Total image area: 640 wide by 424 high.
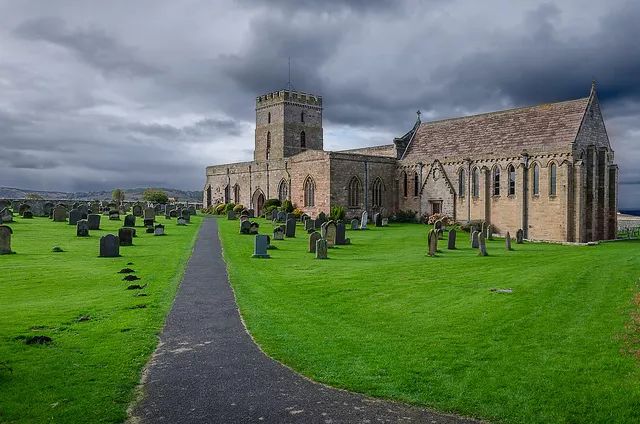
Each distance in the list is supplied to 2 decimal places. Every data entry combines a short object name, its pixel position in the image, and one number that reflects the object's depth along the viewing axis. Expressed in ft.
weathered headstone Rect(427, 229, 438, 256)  84.89
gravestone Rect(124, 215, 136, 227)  122.72
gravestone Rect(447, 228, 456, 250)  95.25
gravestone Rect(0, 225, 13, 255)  76.43
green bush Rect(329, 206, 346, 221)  152.25
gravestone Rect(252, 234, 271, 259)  80.07
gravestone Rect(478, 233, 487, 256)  84.23
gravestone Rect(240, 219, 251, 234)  118.52
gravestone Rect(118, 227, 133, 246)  91.51
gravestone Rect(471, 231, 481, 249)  98.48
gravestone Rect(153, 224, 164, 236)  111.92
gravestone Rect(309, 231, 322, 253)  85.20
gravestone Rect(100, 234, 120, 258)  77.10
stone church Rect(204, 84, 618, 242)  127.34
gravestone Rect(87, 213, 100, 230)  117.46
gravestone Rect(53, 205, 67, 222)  135.13
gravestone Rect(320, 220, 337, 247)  96.73
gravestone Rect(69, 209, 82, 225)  126.93
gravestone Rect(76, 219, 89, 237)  104.36
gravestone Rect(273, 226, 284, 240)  105.50
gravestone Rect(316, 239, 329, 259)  78.79
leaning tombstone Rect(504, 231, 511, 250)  96.82
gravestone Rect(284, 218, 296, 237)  111.65
